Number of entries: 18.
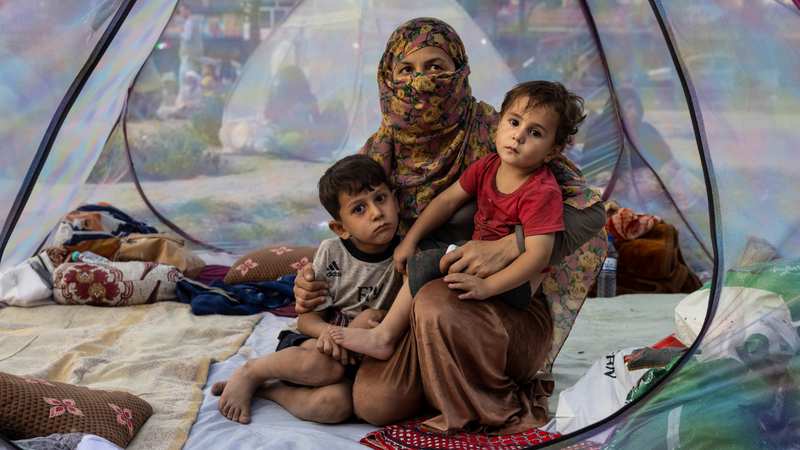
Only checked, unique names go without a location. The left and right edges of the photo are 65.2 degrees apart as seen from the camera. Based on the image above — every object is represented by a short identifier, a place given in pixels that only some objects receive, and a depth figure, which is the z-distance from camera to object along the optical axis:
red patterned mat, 1.44
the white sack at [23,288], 2.54
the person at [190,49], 3.44
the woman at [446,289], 1.49
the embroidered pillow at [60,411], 1.38
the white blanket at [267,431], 1.47
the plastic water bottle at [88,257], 2.90
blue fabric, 2.59
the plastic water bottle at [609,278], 2.95
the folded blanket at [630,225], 3.16
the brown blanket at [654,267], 3.02
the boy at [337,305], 1.61
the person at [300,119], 3.47
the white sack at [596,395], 1.50
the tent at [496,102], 1.21
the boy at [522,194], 1.49
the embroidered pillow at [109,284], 2.62
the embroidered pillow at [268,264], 2.98
